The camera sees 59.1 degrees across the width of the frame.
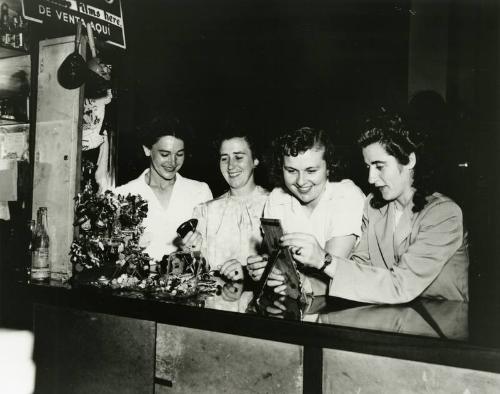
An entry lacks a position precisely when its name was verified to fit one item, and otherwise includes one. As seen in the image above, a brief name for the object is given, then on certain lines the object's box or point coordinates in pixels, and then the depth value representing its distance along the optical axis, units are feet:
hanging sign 8.74
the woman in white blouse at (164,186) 8.60
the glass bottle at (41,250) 8.76
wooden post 9.36
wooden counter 4.72
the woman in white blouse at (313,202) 7.03
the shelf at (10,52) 9.70
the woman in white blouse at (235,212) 7.86
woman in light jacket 6.34
